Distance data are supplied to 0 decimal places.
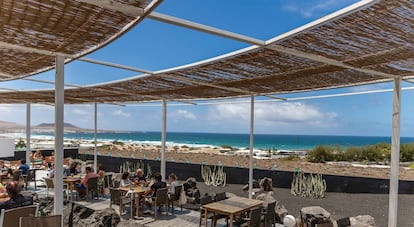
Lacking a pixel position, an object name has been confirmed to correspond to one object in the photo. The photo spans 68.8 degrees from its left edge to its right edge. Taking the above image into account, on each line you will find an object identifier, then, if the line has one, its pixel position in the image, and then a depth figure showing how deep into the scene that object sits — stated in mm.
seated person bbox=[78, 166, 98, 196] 7984
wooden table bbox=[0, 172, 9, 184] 8375
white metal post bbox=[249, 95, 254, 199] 7496
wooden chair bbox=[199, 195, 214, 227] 5870
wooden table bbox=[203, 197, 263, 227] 5237
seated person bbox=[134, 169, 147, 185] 7950
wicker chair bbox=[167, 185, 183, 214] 7031
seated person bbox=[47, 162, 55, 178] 8181
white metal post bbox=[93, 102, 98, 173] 10983
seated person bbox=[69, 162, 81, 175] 9295
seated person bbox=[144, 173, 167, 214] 6887
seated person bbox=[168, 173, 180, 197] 7039
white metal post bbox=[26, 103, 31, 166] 10523
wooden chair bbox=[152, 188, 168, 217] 6539
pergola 2732
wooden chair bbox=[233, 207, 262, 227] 5188
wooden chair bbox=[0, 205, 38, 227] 3959
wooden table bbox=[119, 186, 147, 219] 6699
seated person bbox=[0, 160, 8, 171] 9556
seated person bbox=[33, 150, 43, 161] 14077
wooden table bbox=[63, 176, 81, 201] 8039
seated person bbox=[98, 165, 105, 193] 8688
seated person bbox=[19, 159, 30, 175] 9388
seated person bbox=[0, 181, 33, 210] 4410
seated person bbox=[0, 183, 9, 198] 5826
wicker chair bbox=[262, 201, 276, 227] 5492
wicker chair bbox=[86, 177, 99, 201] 7934
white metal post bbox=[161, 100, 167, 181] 9023
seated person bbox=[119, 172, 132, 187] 7421
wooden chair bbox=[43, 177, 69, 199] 7695
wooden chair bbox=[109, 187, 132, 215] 6715
